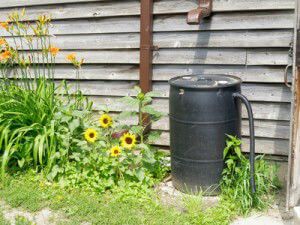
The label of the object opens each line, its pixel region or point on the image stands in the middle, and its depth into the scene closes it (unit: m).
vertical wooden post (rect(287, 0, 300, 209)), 3.21
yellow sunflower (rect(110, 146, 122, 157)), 3.83
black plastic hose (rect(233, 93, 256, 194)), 3.62
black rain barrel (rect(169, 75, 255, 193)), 3.71
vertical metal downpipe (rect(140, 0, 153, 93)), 4.69
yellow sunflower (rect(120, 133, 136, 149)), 3.87
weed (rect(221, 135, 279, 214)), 3.62
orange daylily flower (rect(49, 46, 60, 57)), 4.42
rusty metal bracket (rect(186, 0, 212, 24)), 3.89
